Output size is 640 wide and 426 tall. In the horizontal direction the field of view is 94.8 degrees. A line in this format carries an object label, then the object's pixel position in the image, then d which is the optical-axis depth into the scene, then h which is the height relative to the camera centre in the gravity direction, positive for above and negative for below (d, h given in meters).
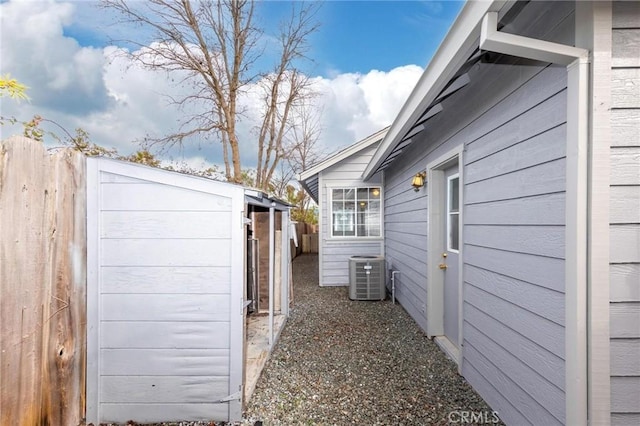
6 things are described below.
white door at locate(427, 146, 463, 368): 3.33 -0.46
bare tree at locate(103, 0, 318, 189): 7.91 +4.89
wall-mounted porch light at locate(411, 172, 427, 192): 3.95 +0.48
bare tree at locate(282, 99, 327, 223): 12.29 +3.35
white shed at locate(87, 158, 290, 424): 2.13 -0.58
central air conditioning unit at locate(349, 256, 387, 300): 5.67 -1.24
